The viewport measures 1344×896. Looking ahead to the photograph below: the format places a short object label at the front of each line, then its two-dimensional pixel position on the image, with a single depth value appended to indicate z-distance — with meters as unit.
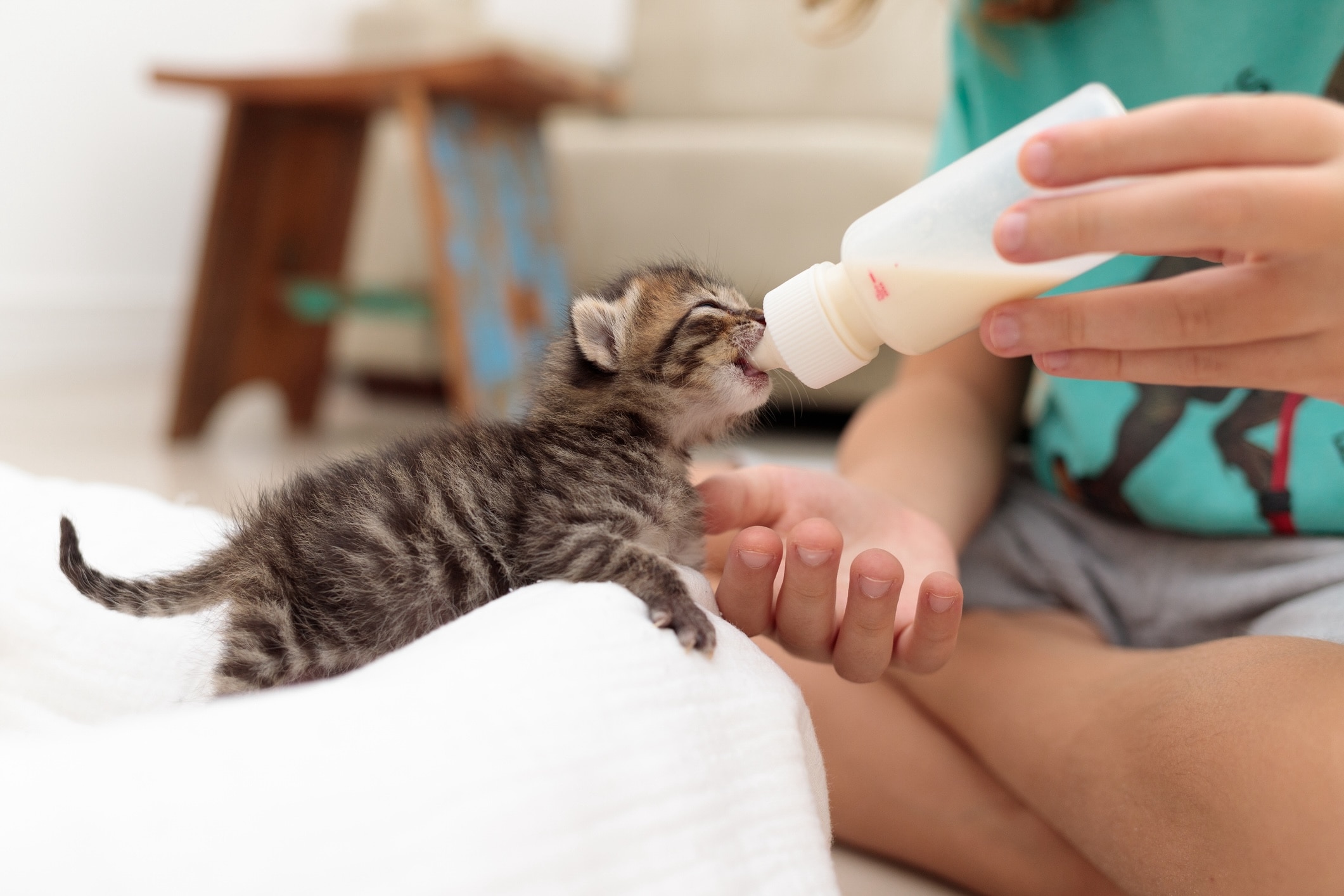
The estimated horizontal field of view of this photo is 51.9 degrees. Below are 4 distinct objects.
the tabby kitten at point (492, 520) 0.33
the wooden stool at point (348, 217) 0.86
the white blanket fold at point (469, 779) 0.25
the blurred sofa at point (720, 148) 1.04
